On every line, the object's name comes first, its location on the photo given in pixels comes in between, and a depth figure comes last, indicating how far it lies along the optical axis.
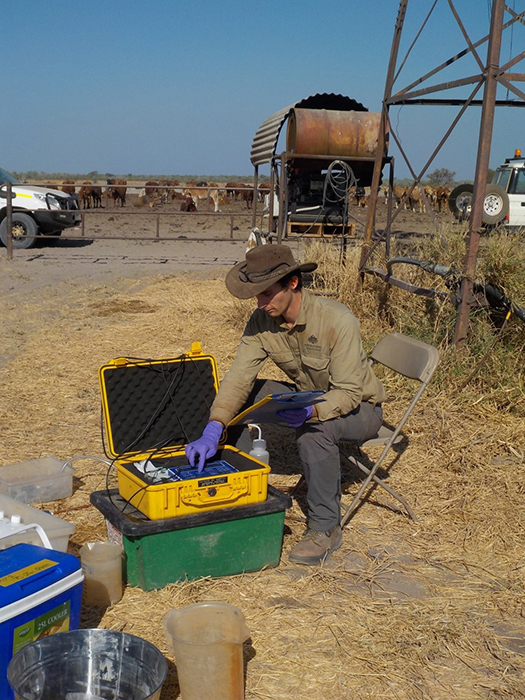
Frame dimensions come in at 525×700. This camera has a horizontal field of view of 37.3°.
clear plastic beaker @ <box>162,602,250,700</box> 2.54
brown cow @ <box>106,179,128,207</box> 33.13
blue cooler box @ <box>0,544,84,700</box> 2.45
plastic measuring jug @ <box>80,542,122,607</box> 3.26
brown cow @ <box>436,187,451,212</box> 36.06
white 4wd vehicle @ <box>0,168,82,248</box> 17.45
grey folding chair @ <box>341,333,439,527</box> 4.14
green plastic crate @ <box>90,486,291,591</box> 3.37
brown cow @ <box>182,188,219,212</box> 35.28
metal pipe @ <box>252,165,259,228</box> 15.30
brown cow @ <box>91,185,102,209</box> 31.69
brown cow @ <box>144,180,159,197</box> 37.91
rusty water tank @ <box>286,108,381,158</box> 11.24
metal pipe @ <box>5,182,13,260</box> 15.45
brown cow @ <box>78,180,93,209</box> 28.78
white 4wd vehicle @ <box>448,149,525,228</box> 17.72
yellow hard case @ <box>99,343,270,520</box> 3.42
